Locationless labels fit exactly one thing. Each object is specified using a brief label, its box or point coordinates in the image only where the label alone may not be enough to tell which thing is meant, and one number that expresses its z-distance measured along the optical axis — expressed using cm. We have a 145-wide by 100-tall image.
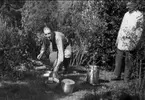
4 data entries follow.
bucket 479
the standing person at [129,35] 508
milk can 558
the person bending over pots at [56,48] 522
